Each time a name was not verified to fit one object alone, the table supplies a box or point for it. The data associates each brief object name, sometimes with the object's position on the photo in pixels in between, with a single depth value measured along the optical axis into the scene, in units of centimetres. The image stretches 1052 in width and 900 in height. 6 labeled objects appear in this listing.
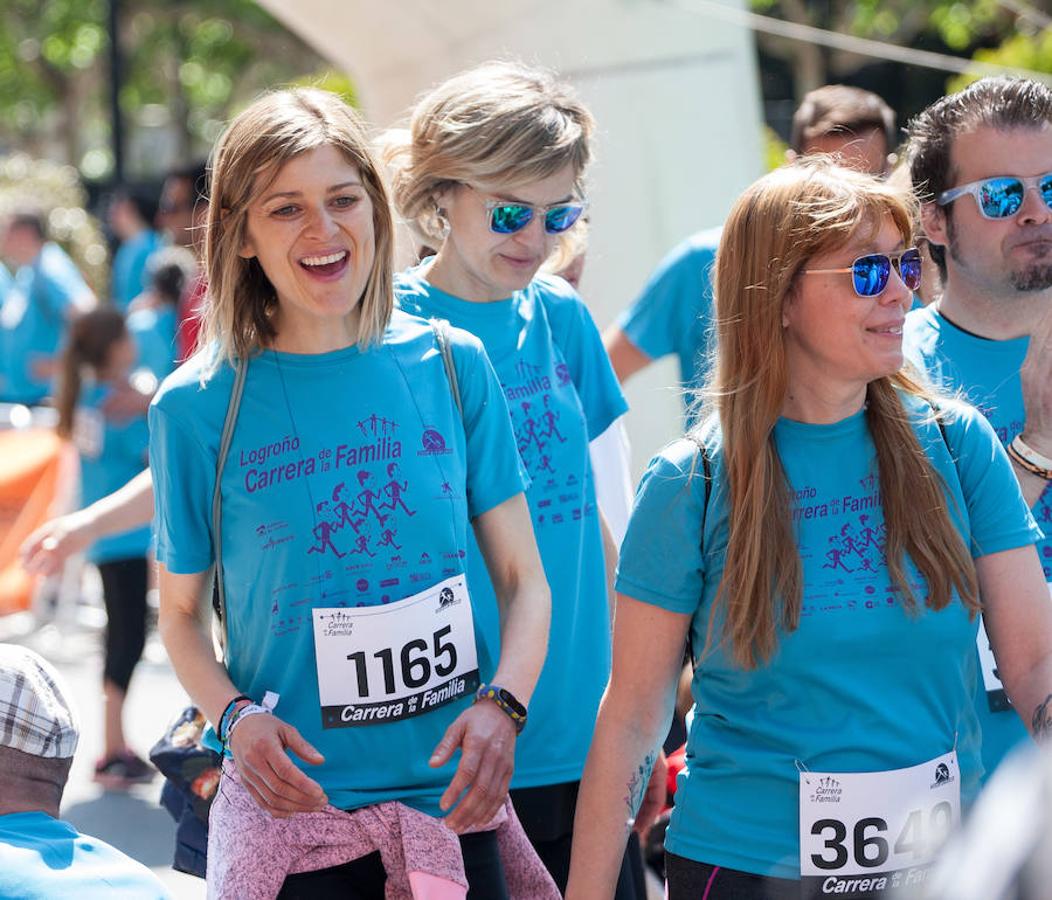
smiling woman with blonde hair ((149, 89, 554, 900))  516
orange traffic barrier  1844
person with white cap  473
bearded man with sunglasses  591
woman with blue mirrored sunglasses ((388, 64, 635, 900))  634
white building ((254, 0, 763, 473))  1442
